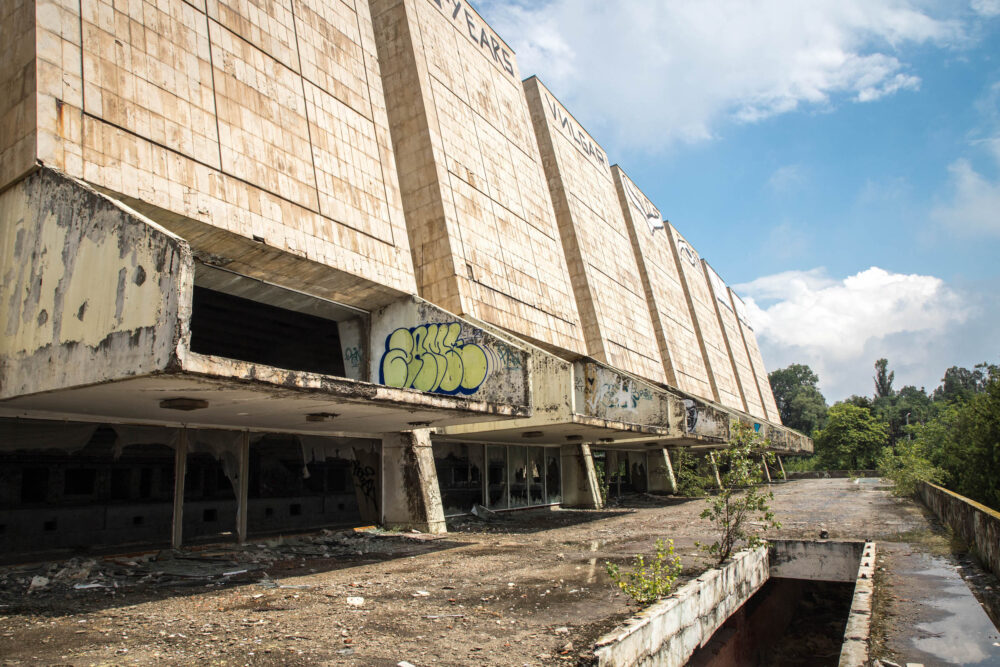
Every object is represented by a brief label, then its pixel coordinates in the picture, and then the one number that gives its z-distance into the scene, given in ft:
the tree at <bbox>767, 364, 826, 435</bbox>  302.86
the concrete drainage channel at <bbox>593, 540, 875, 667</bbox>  18.06
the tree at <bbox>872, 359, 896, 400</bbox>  323.98
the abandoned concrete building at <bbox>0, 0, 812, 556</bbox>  24.17
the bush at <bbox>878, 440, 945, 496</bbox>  71.70
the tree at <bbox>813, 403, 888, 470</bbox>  171.53
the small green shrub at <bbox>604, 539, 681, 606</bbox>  20.25
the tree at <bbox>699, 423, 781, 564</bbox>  27.17
